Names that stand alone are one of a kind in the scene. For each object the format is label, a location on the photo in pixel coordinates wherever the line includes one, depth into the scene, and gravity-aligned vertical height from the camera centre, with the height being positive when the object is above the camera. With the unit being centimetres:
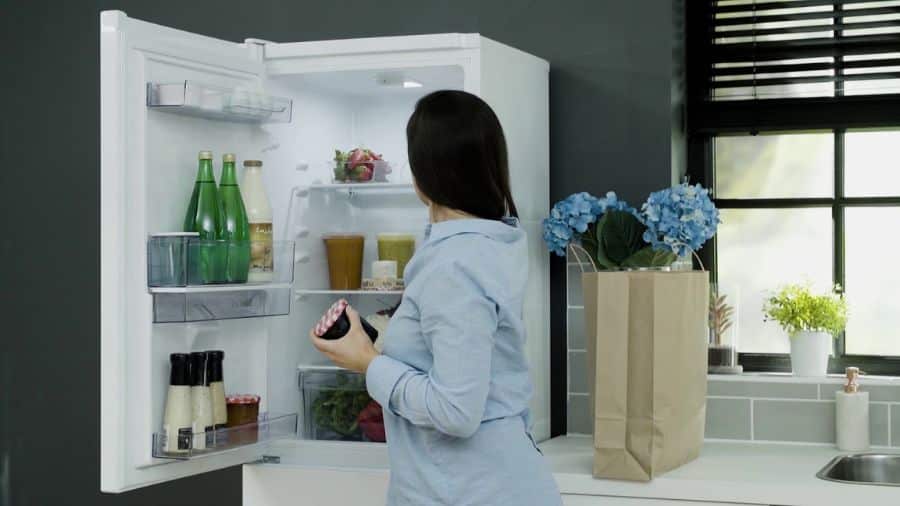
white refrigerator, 221 +15
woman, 173 -11
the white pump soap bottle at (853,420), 279 -37
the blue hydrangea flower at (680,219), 260 +9
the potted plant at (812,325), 297 -16
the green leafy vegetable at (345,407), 276 -34
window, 307 +27
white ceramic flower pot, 297 -23
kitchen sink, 272 -47
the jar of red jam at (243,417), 245 -32
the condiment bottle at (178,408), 229 -28
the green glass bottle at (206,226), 230 +7
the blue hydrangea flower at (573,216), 270 +10
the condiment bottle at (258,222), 245 +8
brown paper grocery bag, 246 -23
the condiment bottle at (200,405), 232 -28
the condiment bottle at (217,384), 239 -25
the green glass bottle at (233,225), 237 +7
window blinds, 306 +54
